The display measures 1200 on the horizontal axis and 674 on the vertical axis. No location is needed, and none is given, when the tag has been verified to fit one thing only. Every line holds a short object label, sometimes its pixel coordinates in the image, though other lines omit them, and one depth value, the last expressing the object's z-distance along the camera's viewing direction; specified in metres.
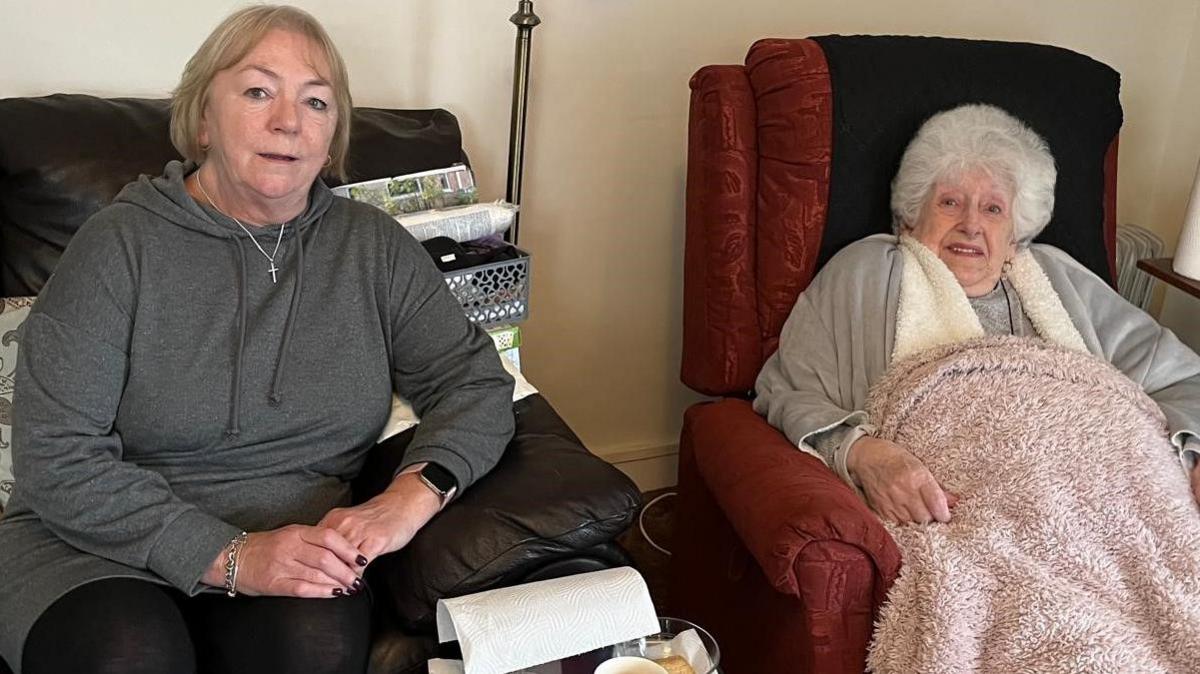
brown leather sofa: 1.39
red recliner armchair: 1.97
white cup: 1.24
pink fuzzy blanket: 1.42
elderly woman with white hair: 1.89
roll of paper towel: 1.25
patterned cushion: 1.58
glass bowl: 1.31
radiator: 2.62
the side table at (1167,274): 2.17
